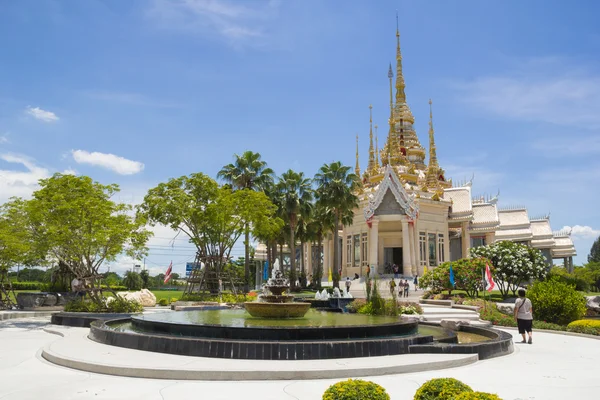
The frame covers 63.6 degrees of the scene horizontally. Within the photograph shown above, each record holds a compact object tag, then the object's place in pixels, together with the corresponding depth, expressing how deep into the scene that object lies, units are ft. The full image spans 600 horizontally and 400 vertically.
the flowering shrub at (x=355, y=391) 18.65
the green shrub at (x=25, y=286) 198.78
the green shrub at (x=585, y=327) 56.18
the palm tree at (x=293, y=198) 150.41
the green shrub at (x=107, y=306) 69.00
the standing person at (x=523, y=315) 47.40
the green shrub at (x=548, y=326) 60.64
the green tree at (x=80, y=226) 67.21
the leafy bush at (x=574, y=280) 129.08
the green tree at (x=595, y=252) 335.92
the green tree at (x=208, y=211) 111.14
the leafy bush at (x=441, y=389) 18.35
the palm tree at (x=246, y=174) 140.46
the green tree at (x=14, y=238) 70.38
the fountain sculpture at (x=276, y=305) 49.42
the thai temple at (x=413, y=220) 165.89
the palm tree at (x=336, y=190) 147.02
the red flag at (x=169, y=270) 141.17
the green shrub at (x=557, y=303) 65.21
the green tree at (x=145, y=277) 294.46
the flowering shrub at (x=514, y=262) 116.67
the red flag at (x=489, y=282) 77.25
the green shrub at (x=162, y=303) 99.69
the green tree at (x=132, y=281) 246.06
